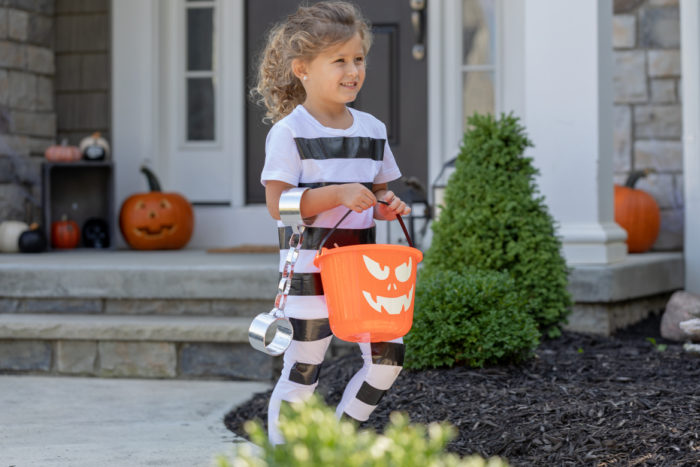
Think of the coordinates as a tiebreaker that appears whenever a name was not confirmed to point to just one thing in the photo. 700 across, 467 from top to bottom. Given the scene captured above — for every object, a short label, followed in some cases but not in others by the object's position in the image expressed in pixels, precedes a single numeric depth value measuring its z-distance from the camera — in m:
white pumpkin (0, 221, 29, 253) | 11.34
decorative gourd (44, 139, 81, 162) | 12.09
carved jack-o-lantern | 12.02
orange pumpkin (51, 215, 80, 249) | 12.27
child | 4.70
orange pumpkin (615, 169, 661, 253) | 11.37
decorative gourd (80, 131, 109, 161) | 12.28
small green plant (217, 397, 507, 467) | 2.46
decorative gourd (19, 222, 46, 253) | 11.21
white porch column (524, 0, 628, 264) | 8.98
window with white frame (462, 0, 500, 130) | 12.16
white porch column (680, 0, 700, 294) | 10.72
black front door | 12.26
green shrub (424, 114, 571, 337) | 7.73
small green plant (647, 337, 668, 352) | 8.35
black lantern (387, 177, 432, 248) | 9.56
